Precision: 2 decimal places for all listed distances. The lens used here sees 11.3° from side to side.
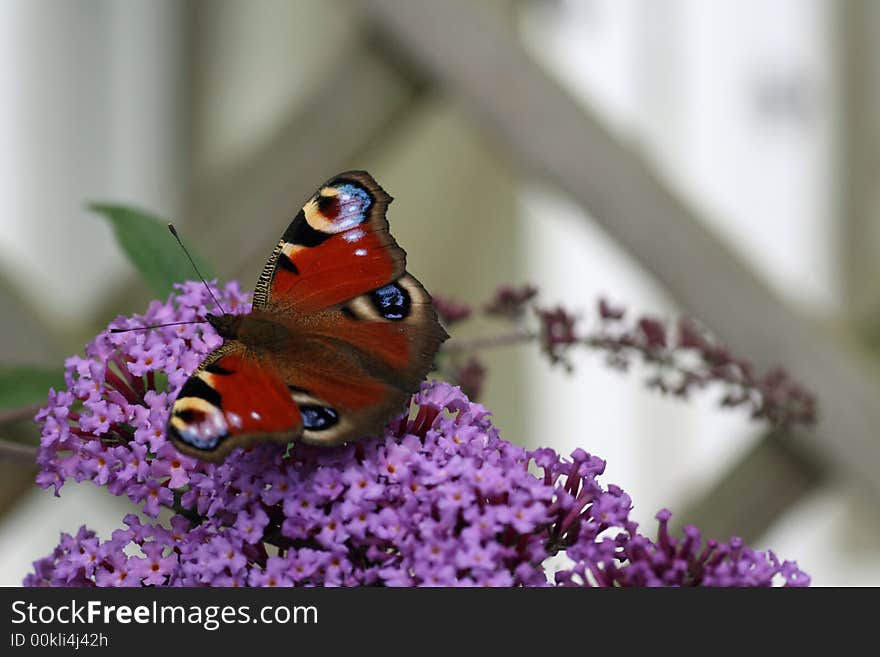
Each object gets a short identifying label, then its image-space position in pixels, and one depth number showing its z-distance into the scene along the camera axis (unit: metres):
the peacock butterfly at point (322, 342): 0.68
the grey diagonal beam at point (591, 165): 0.97
